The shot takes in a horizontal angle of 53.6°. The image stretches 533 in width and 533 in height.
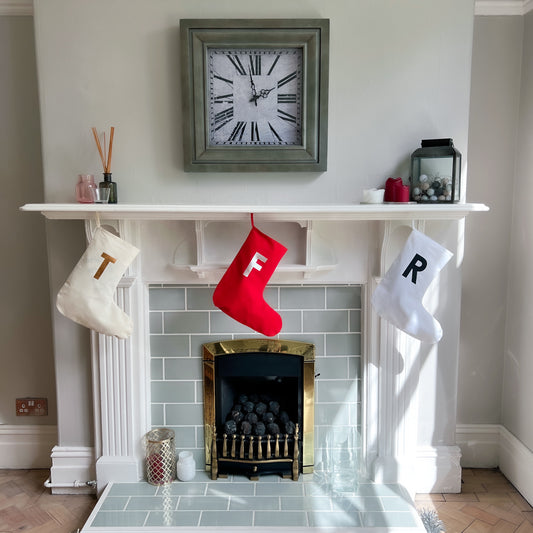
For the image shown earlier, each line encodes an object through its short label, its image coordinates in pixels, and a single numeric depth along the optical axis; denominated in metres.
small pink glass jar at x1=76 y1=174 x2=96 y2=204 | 1.99
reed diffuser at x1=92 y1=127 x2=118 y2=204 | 1.99
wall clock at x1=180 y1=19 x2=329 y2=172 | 1.99
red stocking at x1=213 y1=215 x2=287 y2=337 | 1.96
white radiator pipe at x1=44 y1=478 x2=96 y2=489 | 2.28
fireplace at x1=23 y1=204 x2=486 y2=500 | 2.15
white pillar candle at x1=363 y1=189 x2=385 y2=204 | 1.98
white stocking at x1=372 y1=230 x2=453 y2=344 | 1.94
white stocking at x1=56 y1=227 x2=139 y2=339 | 1.97
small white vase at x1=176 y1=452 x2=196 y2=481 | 2.22
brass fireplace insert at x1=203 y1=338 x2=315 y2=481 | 2.24
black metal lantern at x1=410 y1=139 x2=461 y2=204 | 1.99
